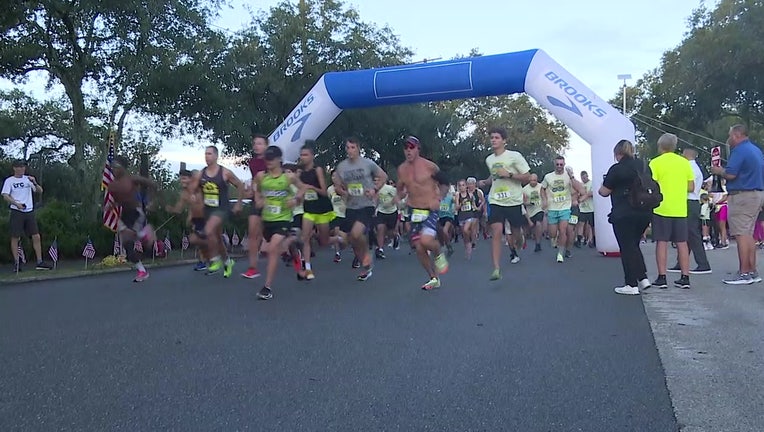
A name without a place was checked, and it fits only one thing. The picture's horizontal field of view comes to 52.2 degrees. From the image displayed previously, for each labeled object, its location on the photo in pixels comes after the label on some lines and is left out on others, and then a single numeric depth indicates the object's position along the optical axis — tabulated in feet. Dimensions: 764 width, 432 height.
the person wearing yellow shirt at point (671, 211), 29.84
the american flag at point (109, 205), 45.52
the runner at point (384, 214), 47.88
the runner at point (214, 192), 33.45
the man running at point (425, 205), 29.99
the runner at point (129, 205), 33.60
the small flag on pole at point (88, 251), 41.98
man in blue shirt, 29.54
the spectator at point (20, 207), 40.01
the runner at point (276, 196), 30.48
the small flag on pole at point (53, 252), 41.32
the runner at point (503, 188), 32.58
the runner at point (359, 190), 35.50
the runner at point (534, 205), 53.36
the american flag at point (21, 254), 40.78
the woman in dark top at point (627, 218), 27.63
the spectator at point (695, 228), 35.53
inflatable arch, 47.47
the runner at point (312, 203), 34.86
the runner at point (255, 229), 32.22
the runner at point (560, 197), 47.16
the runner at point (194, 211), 33.53
